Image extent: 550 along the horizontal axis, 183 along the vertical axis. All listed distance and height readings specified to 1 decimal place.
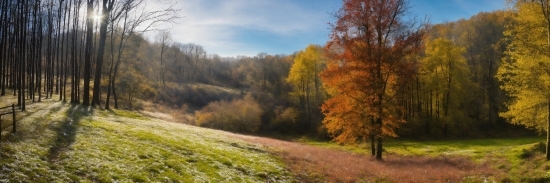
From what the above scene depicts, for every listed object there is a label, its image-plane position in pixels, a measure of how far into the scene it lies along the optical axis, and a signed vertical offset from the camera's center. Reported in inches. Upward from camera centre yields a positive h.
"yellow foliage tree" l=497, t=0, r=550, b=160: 810.8 +115.7
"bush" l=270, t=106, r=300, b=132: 2512.3 -238.4
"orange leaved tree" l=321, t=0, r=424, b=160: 907.4 +84.8
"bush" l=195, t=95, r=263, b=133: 2338.3 -203.6
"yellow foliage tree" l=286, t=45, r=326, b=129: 2522.1 +103.3
